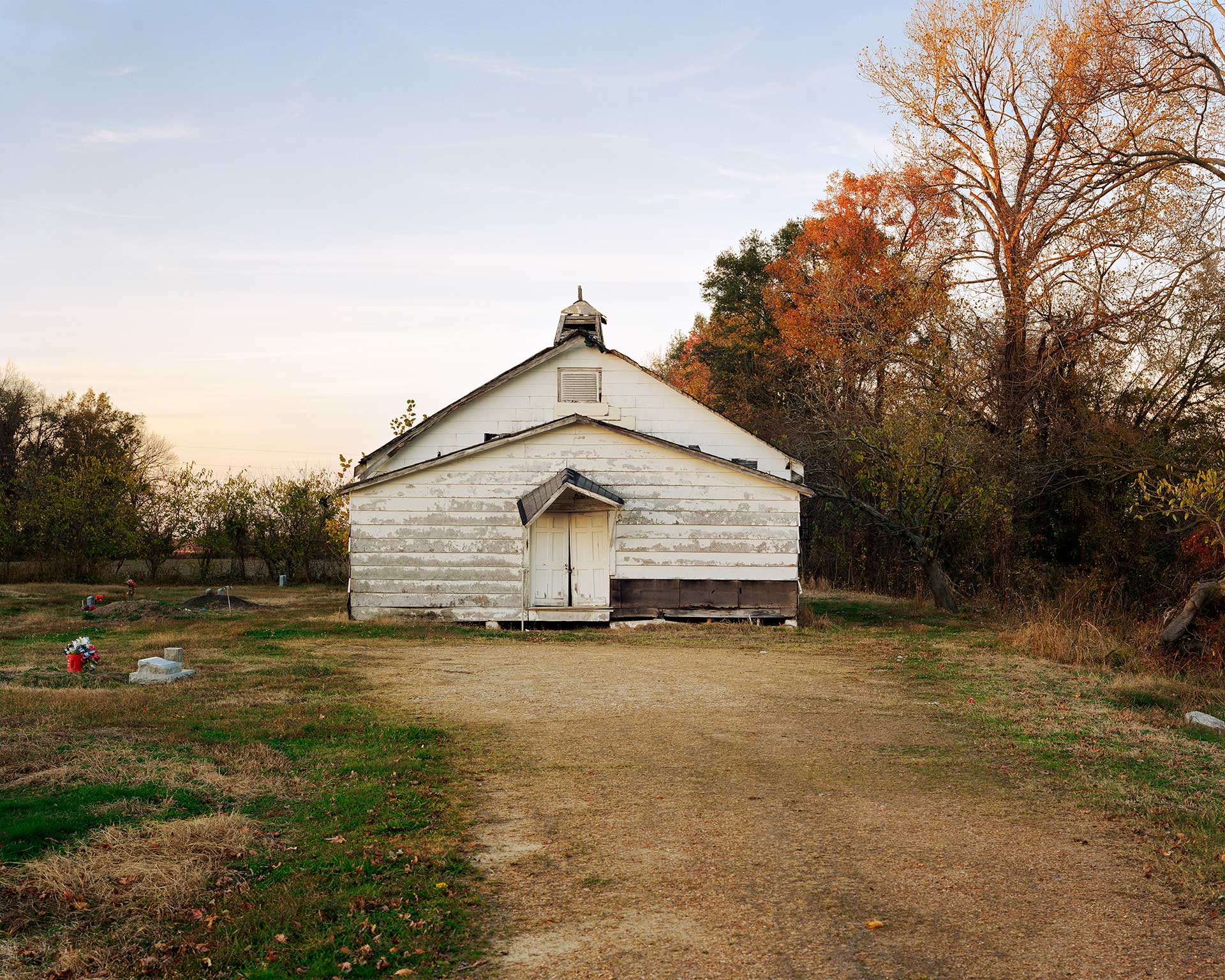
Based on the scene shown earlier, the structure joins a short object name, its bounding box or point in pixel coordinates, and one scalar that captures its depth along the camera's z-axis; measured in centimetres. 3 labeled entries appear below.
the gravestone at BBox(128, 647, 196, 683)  1181
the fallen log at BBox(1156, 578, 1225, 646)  1409
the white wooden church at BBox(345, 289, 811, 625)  1914
